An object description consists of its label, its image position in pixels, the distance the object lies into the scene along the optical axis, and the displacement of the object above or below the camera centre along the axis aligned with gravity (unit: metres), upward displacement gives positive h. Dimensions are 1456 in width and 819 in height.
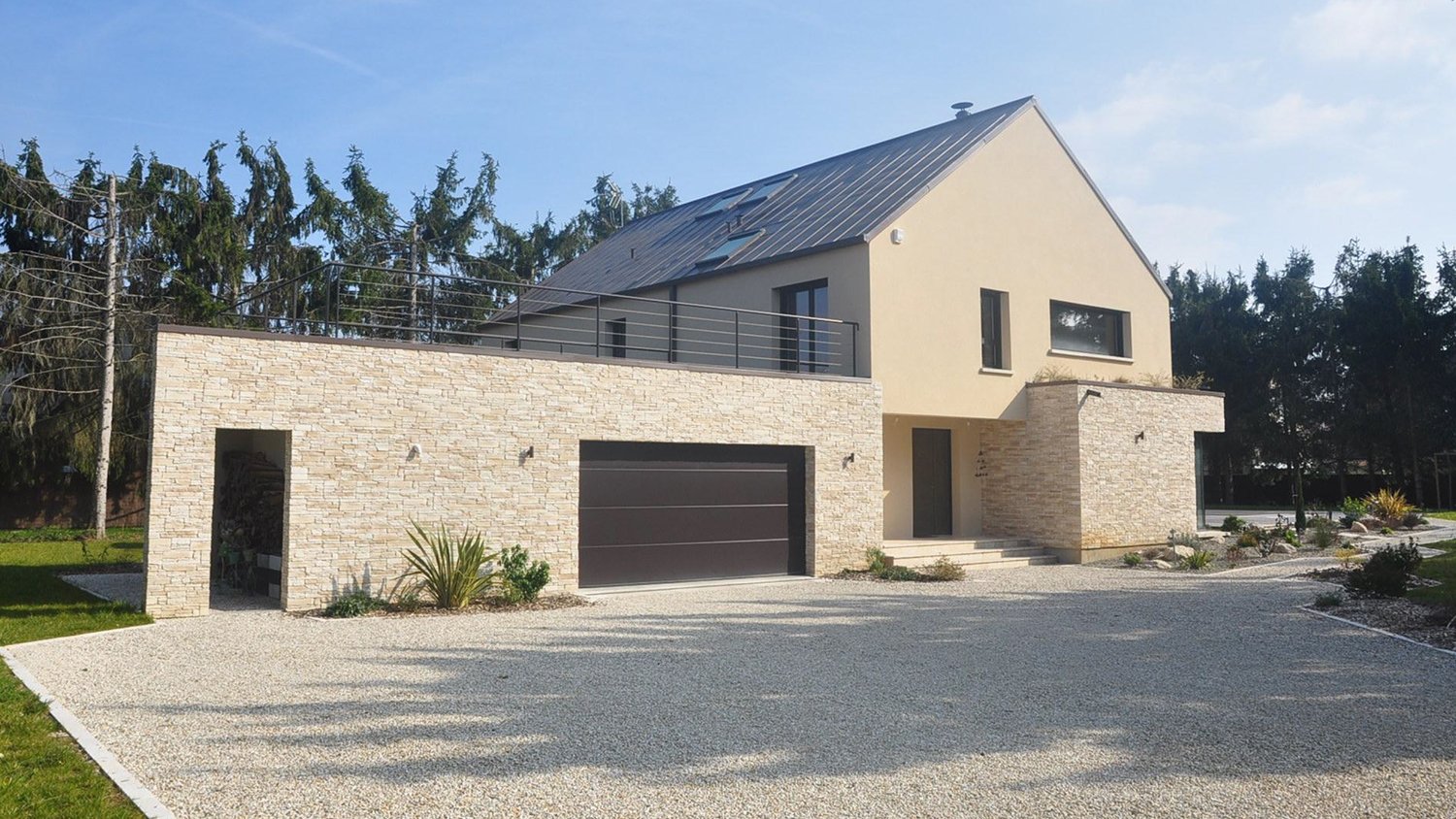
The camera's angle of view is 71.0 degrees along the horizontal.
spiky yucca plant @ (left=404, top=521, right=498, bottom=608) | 12.35 -1.03
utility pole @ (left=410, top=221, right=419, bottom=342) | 32.47 +7.50
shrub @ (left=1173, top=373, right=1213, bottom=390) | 21.91 +2.17
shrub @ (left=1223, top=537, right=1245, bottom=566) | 18.67 -1.35
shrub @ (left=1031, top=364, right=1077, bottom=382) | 19.98 +2.11
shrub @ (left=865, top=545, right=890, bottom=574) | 16.45 -1.27
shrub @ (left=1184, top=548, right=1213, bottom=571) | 17.59 -1.37
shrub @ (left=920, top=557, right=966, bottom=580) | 15.74 -1.41
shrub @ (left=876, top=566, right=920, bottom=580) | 15.83 -1.44
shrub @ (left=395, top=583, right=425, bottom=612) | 12.23 -1.42
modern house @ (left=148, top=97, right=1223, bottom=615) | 12.05 +1.14
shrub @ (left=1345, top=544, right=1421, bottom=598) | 12.48 -1.19
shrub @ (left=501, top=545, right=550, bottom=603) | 12.88 -1.22
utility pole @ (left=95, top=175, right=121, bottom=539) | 23.62 +2.51
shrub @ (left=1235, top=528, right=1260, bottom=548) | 19.75 -1.15
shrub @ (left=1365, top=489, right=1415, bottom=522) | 25.20 -0.65
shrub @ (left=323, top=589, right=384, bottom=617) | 11.79 -1.44
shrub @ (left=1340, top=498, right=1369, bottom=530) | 24.41 -0.79
